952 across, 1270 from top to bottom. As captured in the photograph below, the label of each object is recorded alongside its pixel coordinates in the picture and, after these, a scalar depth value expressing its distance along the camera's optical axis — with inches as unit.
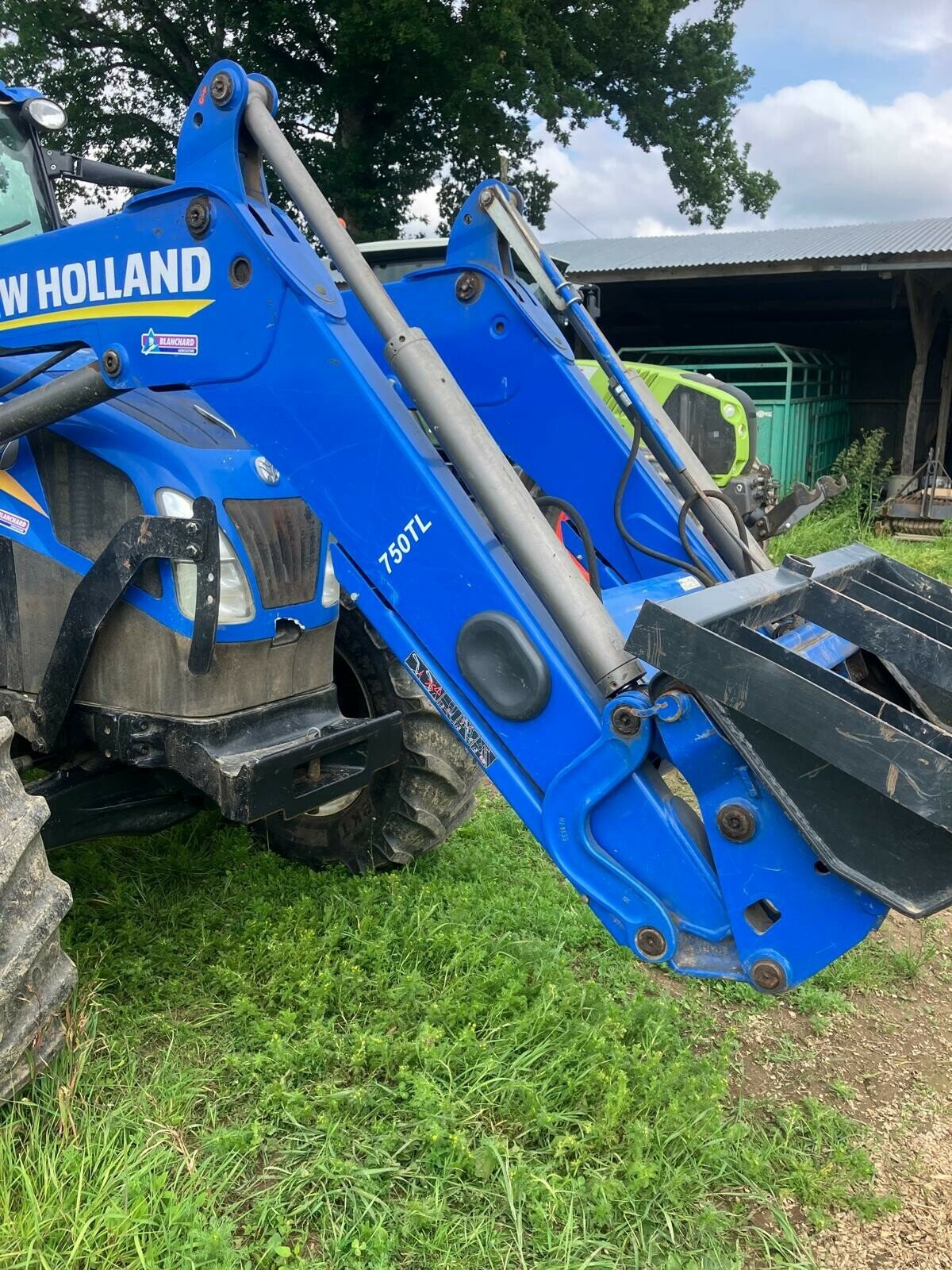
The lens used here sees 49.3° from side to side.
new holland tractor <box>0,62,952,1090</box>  73.2
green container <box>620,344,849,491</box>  461.7
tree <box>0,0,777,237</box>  615.8
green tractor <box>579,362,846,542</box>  317.7
